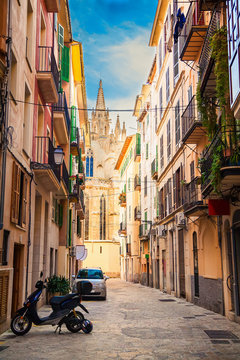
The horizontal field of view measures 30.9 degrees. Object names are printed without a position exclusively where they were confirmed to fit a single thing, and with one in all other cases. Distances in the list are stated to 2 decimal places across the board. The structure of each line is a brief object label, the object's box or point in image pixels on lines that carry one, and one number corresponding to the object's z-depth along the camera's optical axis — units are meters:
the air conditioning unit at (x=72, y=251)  28.08
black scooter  9.65
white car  20.55
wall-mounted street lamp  15.16
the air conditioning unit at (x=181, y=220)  20.34
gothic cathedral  68.12
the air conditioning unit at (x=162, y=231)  26.23
